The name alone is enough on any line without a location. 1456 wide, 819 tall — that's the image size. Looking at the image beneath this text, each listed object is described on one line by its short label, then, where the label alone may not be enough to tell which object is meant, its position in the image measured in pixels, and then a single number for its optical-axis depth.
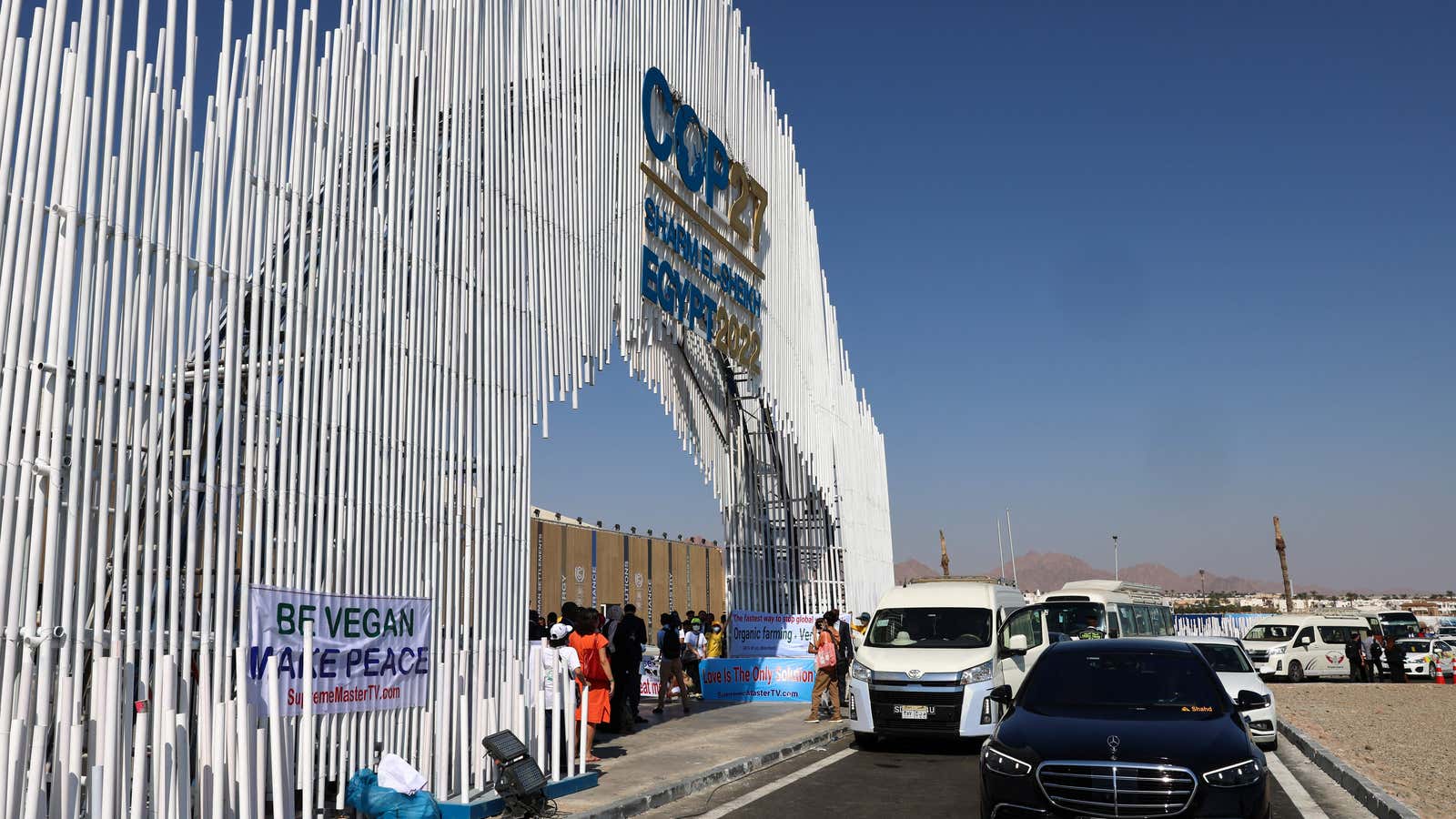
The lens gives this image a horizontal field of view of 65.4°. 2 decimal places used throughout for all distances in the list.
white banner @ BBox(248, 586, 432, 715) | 8.20
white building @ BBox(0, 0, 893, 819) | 6.58
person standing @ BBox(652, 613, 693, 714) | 18.23
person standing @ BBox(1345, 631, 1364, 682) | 31.95
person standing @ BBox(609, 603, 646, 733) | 15.45
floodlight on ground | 8.91
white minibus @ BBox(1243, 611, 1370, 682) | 31.03
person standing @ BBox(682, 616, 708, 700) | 21.89
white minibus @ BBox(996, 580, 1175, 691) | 15.86
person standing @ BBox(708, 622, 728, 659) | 22.84
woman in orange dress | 12.45
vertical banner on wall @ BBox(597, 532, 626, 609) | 41.06
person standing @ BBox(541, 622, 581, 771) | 10.69
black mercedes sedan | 6.96
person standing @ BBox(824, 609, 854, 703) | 18.58
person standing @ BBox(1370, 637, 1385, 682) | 32.91
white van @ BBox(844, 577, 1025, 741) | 13.83
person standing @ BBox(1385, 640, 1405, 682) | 31.95
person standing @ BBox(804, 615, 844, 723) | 16.70
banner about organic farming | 21.39
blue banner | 20.73
